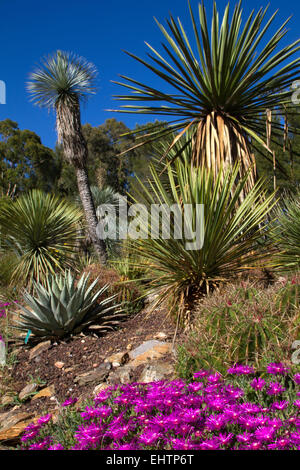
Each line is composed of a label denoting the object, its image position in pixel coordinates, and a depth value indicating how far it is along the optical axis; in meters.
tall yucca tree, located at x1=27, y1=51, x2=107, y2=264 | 11.48
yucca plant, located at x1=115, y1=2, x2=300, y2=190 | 5.82
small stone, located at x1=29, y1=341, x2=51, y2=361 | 4.98
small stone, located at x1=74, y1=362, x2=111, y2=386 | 4.01
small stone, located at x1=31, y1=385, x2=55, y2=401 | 3.89
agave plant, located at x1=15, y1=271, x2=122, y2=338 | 5.32
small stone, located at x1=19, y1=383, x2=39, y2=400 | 3.96
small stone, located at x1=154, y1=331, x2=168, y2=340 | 4.71
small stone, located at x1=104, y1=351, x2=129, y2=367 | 4.32
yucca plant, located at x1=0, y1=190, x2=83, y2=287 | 8.16
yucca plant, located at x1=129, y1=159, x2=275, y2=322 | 4.51
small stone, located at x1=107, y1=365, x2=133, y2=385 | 3.76
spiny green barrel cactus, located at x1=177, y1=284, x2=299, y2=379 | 2.79
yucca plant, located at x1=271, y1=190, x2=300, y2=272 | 5.03
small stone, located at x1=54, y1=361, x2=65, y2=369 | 4.57
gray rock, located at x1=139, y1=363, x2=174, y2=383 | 3.46
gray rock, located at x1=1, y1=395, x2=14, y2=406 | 3.92
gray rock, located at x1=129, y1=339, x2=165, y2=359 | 4.38
